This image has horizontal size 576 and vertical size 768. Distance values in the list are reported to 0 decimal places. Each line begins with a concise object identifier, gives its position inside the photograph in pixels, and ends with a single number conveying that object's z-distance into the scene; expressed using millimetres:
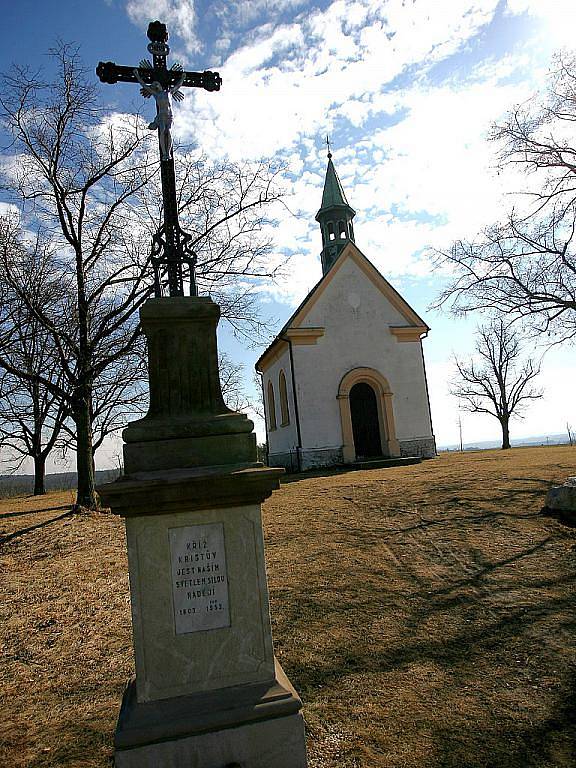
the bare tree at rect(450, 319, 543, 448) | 43031
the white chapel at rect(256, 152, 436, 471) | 20359
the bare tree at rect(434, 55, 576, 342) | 14713
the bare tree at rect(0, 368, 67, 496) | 25234
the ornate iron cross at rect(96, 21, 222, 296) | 4695
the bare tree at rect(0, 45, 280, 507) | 12469
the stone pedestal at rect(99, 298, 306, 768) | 3416
